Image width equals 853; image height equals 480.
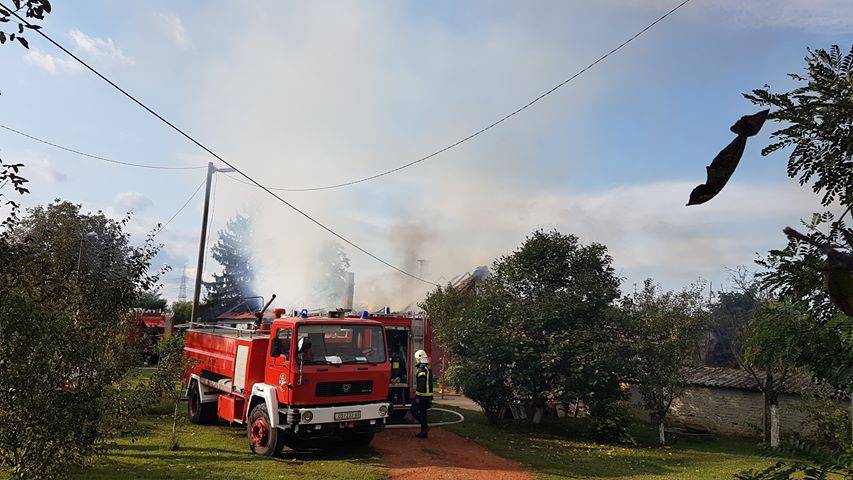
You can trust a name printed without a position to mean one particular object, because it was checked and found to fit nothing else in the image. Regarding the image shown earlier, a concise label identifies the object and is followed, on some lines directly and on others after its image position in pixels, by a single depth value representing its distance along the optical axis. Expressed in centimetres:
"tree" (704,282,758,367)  3253
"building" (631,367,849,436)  1853
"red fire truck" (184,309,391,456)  1059
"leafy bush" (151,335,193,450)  1074
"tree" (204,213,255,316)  5150
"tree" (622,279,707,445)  1552
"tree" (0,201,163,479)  622
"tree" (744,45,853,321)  209
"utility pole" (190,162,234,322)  1961
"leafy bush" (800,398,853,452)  1421
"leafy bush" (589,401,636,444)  1489
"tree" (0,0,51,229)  359
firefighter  1319
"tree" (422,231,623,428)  1511
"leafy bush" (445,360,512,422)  1579
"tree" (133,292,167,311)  4434
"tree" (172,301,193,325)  4078
